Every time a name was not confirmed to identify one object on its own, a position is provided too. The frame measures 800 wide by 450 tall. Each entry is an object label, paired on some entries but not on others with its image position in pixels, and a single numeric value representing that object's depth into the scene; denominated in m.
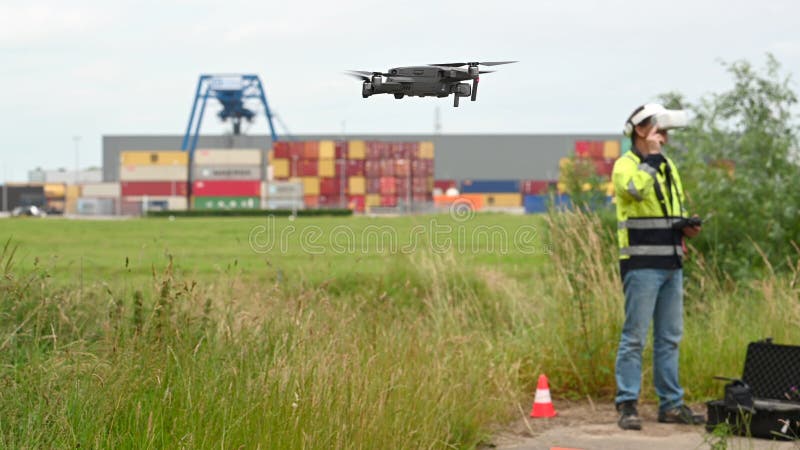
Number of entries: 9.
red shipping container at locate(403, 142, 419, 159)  63.89
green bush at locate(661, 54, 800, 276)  11.36
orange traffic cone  7.26
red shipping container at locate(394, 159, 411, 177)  62.25
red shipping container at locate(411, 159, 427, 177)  63.92
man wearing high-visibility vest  6.85
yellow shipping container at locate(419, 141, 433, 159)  62.26
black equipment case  6.41
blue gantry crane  56.86
